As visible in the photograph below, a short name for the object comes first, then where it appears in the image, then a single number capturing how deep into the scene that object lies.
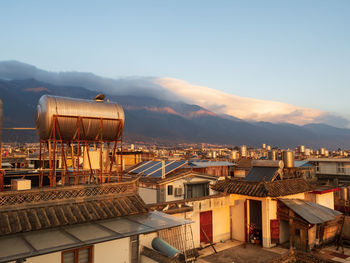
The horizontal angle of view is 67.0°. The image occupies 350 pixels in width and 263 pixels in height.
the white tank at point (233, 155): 54.97
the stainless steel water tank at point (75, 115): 12.42
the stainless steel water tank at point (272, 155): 30.97
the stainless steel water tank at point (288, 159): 25.51
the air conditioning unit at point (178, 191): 25.30
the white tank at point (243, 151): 58.52
